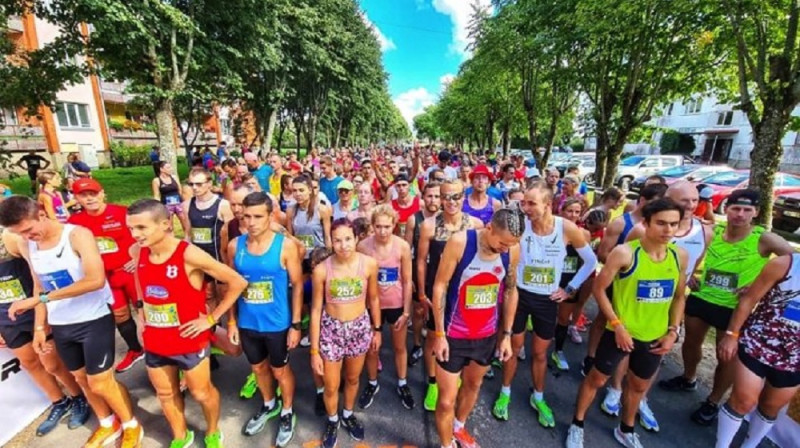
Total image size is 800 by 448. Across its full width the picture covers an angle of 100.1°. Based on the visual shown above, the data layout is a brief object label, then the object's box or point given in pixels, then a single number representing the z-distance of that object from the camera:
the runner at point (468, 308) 2.52
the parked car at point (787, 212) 9.84
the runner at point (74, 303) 2.57
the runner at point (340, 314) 2.81
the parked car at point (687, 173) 14.75
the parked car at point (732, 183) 11.36
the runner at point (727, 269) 2.98
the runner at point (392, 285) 3.21
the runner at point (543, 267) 3.13
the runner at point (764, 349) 2.42
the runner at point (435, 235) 3.45
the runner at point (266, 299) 2.74
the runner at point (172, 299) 2.39
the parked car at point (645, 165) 20.00
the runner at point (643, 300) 2.63
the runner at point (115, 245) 3.54
